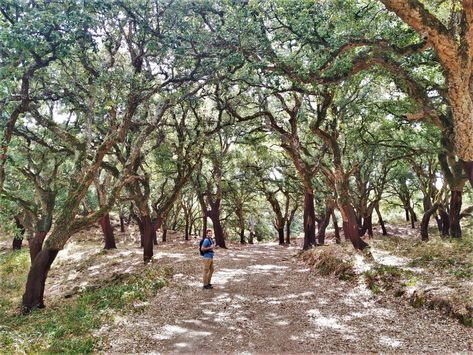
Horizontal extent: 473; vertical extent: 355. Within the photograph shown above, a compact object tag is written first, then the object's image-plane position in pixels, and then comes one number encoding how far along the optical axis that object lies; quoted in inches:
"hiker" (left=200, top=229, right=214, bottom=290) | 468.8
